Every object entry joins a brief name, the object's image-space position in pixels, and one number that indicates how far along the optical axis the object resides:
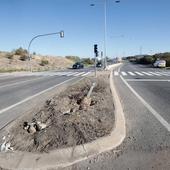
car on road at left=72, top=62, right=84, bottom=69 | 35.54
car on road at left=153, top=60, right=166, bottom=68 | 34.06
